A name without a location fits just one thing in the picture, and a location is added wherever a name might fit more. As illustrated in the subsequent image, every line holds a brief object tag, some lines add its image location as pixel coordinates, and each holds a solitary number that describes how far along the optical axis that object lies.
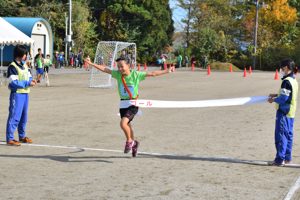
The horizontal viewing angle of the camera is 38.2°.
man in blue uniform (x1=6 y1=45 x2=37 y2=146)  7.93
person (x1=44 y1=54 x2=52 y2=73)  22.36
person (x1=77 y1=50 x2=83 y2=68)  44.38
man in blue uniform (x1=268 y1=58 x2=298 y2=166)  6.52
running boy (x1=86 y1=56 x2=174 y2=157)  6.89
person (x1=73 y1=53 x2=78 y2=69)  43.46
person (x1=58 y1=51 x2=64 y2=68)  44.69
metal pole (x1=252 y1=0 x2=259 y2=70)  52.27
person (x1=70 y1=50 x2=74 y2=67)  46.12
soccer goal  23.28
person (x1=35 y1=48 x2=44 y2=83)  20.02
